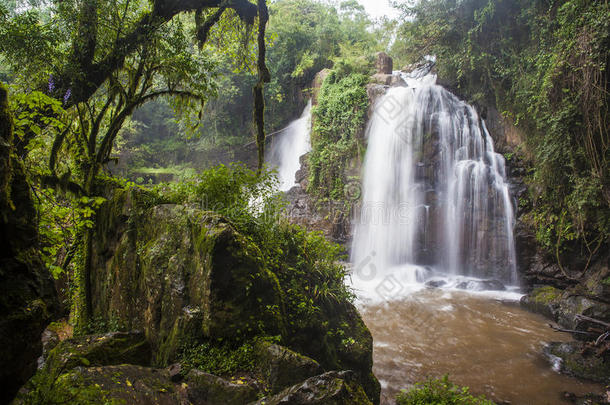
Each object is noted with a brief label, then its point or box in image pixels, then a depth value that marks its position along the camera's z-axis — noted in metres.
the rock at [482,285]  9.50
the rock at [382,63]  14.47
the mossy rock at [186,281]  3.18
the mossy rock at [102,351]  2.82
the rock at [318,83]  15.89
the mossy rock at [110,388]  1.79
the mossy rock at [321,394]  2.34
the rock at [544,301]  7.54
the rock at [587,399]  4.38
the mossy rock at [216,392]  2.67
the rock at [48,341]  3.84
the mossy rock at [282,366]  2.82
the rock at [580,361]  5.04
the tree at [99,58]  3.64
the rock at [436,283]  9.87
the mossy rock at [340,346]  3.75
